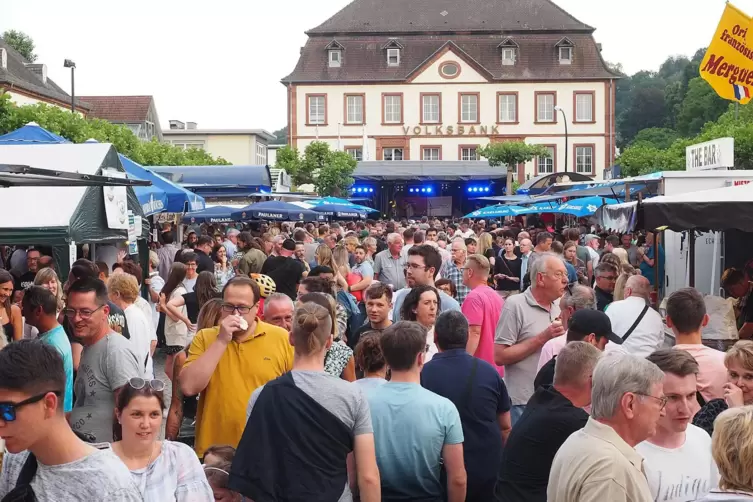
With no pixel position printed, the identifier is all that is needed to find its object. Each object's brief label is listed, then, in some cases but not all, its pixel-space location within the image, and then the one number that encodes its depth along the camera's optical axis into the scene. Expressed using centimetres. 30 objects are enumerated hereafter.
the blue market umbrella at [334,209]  2867
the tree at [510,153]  6475
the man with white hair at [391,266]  1341
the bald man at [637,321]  714
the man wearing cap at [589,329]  554
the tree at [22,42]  8219
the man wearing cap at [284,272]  1180
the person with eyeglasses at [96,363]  554
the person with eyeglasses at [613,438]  357
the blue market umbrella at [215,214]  2502
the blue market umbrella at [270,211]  2473
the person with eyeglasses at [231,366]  521
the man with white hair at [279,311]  642
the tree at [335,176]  5450
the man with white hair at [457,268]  1149
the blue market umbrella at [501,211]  2812
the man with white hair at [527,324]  677
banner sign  1337
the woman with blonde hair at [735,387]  490
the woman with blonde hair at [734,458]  341
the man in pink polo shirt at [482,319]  743
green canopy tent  1076
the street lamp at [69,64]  3481
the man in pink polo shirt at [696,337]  560
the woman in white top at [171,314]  1057
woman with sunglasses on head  391
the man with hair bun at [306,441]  439
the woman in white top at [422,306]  701
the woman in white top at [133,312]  732
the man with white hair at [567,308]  623
